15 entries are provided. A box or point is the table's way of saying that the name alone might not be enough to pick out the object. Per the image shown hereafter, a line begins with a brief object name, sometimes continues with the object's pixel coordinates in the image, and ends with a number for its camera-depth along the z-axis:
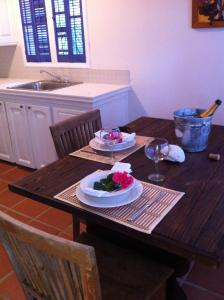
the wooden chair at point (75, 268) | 0.86
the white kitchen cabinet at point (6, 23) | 3.36
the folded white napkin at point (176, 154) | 1.49
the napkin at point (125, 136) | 1.72
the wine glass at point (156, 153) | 1.39
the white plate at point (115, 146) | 1.67
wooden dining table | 0.97
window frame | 2.96
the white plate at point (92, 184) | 1.16
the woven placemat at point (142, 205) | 1.06
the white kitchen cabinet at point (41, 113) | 2.65
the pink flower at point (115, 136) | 1.70
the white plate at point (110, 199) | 1.16
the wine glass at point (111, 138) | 1.67
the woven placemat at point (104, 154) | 1.58
